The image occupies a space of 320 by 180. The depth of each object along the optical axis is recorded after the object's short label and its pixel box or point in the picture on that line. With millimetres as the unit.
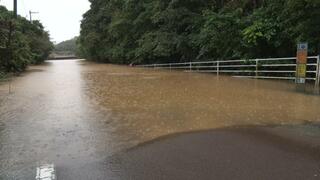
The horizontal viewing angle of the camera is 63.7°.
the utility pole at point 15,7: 25992
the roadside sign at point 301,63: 8259
